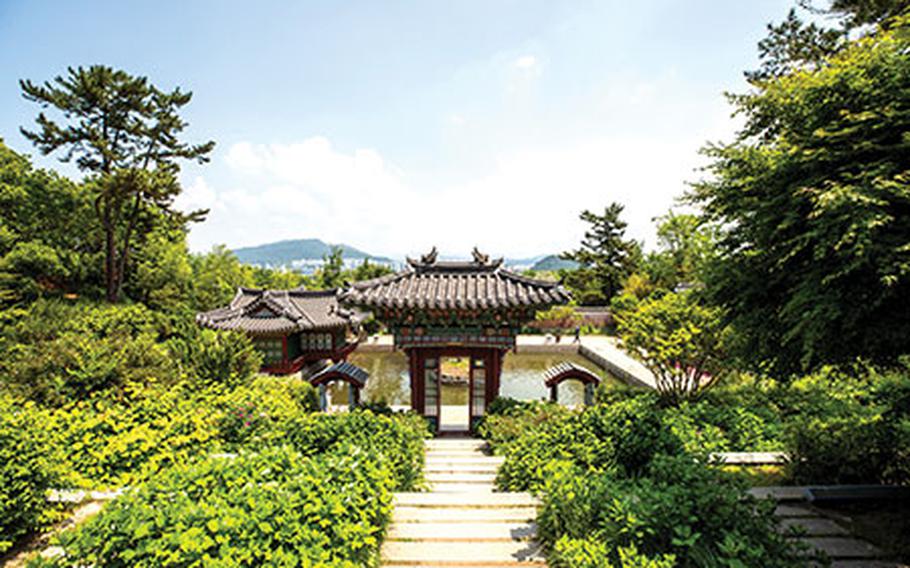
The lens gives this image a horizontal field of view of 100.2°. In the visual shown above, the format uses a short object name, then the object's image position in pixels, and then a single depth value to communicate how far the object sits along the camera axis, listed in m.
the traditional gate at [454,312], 7.53
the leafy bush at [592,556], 2.66
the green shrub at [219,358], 9.84
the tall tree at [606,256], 35.31
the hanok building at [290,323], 16.45
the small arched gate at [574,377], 8.48
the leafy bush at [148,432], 5.11
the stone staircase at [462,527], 3.63
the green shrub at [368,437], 5.21
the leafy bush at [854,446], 4.71
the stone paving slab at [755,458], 5.73
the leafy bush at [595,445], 5.04
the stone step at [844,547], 3.61
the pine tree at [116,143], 17.05
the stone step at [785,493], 4.59
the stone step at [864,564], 3.45
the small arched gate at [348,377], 8.55
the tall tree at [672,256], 29.28
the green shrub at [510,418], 6.91
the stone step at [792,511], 4.30
